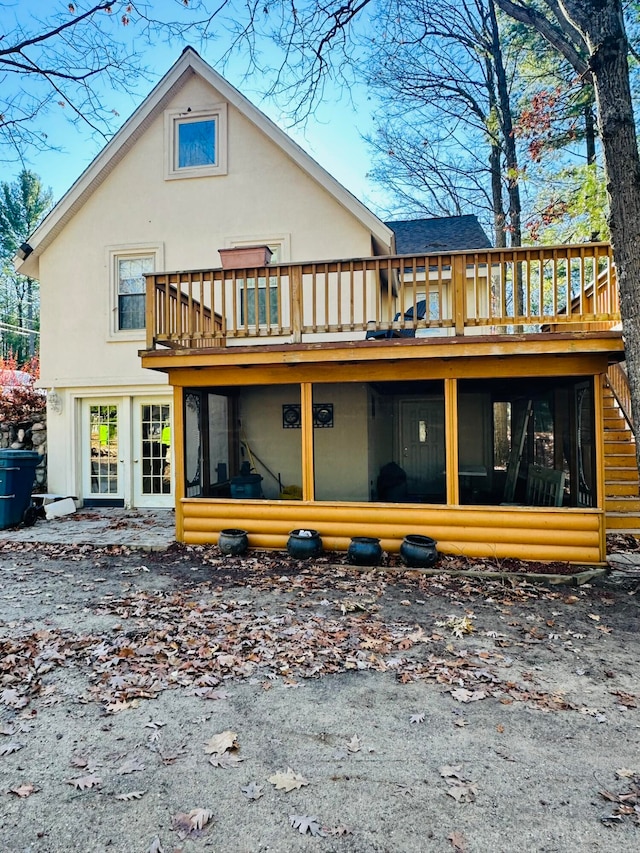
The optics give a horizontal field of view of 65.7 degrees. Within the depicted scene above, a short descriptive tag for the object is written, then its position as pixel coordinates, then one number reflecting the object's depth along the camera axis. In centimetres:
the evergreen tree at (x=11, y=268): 2502
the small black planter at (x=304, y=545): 615
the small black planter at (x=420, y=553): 571
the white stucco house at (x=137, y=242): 933
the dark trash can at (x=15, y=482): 782
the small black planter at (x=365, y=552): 586
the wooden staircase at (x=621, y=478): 686
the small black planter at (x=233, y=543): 636
